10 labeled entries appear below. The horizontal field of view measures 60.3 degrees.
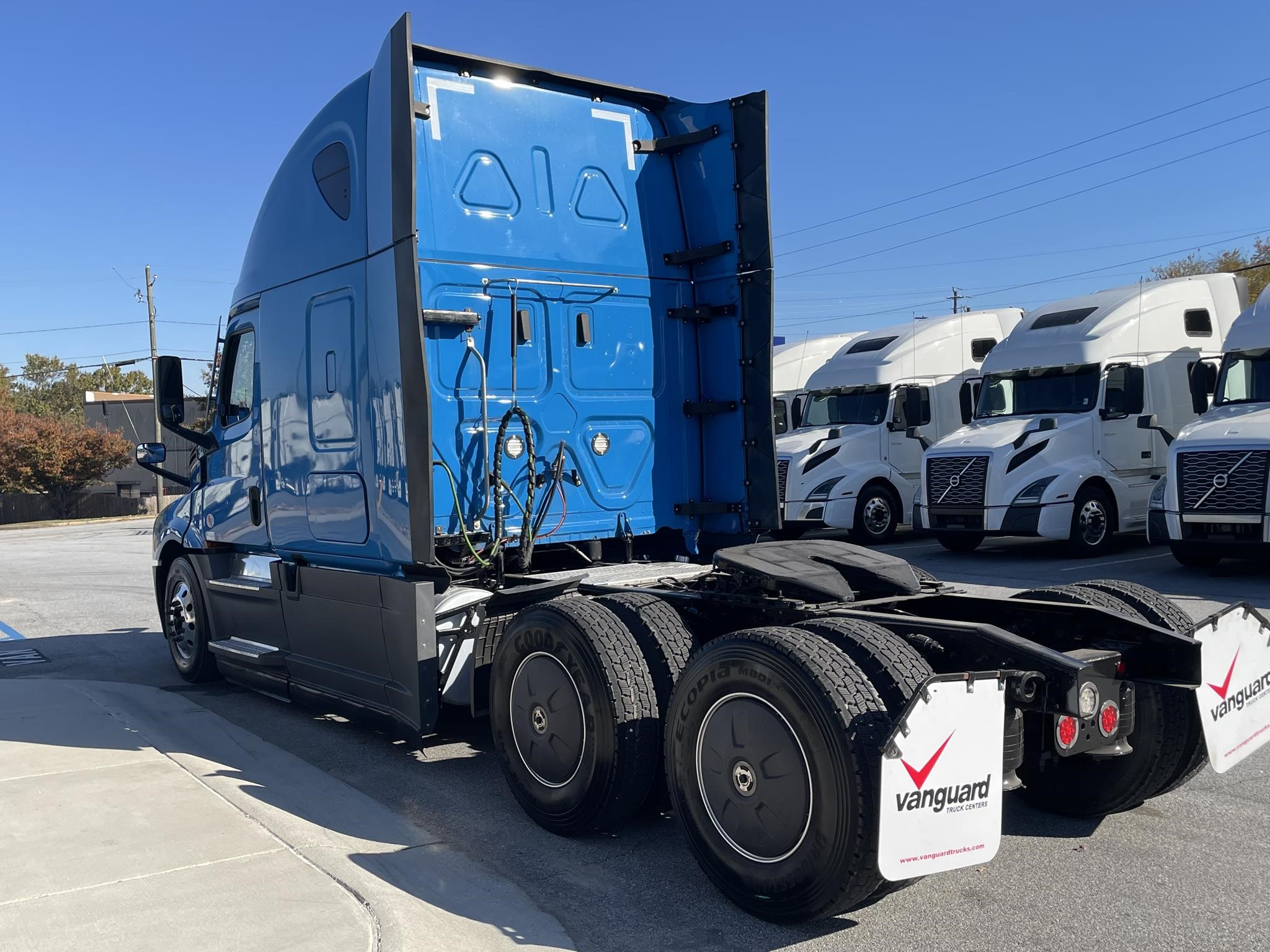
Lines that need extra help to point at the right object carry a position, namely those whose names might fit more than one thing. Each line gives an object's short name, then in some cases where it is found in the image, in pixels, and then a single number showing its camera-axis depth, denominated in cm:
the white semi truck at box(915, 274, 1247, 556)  1468
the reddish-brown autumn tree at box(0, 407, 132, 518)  4622
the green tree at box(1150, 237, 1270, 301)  4591
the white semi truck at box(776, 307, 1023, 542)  1752
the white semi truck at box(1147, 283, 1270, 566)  1208
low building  5600
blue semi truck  364
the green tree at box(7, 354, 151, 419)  8588
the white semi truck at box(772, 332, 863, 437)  2175
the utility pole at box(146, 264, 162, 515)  4822
